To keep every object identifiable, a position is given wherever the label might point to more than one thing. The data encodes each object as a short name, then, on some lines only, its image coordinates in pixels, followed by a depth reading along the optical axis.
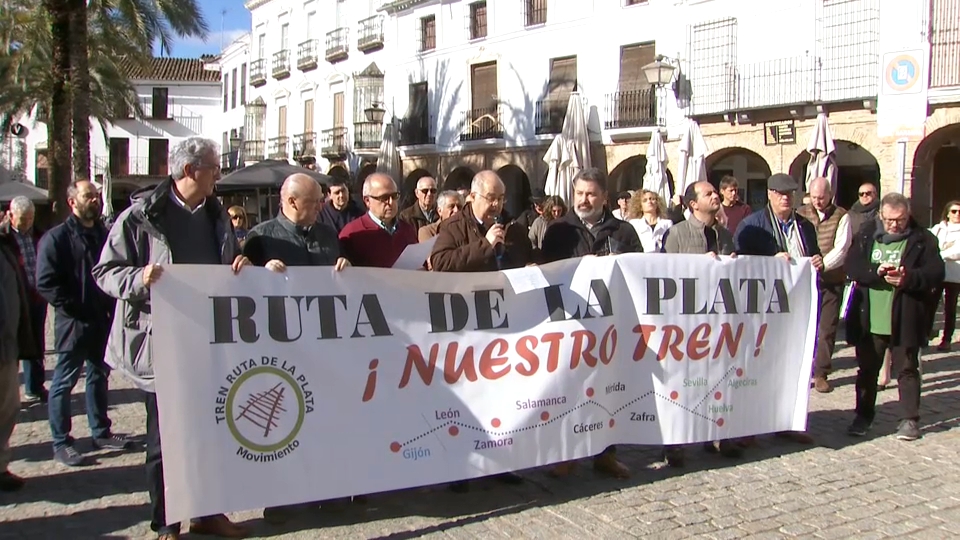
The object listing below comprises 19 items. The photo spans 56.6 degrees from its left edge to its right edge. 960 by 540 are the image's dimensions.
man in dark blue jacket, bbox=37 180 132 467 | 5.88
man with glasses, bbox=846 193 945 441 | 6.37
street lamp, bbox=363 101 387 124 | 27.98
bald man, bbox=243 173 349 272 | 4.69
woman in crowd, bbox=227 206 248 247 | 11.43
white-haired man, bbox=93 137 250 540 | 4.21
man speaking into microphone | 5.14
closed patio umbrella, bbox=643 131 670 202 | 17.05
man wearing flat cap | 6.73
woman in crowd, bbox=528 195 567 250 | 8.87
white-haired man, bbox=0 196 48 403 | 7.66
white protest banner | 4.20
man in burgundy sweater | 5.33
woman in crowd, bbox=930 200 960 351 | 10.16
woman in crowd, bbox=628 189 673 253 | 8.93
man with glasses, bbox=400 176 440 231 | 7.23
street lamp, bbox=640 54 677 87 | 18.69
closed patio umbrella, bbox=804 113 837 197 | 15.20
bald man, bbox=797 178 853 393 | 8.14
